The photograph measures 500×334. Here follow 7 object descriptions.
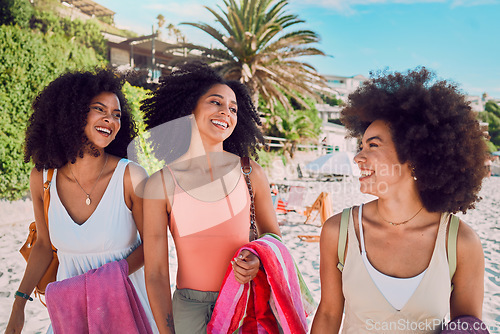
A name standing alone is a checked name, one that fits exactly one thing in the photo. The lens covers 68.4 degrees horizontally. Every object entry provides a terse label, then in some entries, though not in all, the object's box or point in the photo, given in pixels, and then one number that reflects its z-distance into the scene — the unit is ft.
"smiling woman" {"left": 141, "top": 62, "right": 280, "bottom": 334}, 5.90
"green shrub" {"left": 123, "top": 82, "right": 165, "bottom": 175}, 29.84
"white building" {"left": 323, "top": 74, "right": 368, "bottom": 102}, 237.23
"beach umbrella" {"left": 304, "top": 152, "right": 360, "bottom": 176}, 41.43
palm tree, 50.11
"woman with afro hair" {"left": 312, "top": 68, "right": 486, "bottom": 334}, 5.10
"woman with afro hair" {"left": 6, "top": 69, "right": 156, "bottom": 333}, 6.59
